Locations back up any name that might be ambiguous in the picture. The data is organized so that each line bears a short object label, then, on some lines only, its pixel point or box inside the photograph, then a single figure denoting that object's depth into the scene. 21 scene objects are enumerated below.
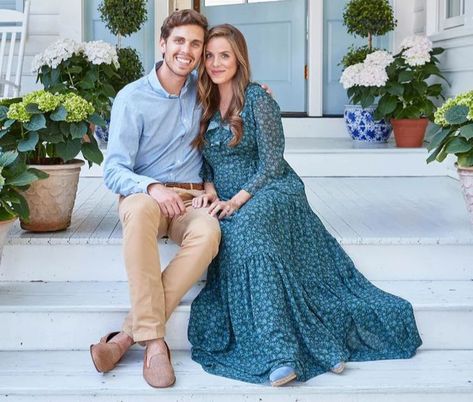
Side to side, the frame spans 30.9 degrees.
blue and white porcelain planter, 5.30
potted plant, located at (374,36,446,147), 5.05
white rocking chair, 4.79
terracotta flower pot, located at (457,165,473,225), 3.06
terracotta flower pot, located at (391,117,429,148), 5.07
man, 2.55
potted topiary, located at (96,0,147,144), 5.30
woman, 2.56
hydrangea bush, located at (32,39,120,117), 4.91
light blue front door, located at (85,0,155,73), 5.86
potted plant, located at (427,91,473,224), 3.03
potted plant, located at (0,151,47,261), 2.87
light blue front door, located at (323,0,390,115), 5.91
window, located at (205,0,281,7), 6.10
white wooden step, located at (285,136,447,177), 4.93
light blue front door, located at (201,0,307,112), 6.05
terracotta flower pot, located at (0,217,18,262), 2.88
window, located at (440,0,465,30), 5.03
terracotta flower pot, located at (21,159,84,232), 3.16
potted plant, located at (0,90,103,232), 3.06
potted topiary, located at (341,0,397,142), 5.23
